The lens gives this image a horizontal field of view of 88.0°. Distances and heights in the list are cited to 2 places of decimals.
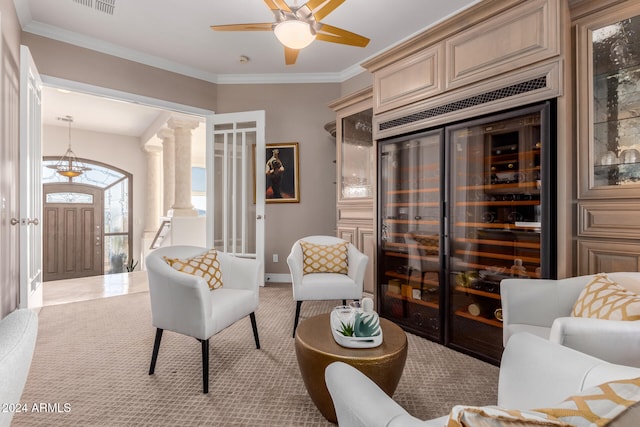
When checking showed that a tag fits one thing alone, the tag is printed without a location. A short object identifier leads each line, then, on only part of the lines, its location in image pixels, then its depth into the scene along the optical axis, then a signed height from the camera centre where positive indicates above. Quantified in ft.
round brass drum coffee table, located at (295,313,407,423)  4.92 -2.23
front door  25.22 -1.38
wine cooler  7.18 -0.24
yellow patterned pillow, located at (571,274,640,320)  4.65 -1.35
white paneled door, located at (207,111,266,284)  14.46 +1.34
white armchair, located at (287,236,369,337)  9.05 -1.97
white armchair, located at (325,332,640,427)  2.47 -1.45
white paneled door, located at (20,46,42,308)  8.75 +0.90
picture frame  15.14 +1.80
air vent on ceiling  9.75 +6.27
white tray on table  5.27 -2.06
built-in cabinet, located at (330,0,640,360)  6.50 +1.51
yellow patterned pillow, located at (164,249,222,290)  7.33 -1.22
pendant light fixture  22.72 +3.66
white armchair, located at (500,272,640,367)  4.59 -1.62
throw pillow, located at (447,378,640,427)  1.71 -1.08
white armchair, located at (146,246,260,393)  6.26 -1.88
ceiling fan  6.97 +4.17
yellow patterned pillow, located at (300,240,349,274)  10.10 -1.44
